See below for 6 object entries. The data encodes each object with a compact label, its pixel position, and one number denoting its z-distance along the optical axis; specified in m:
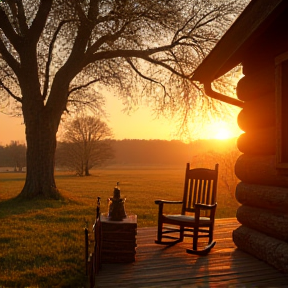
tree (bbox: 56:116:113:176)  42.66
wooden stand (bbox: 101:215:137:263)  5.16
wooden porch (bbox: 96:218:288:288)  4.40
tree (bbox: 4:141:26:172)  60.97
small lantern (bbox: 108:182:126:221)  5.29
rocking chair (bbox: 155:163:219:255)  5.75
